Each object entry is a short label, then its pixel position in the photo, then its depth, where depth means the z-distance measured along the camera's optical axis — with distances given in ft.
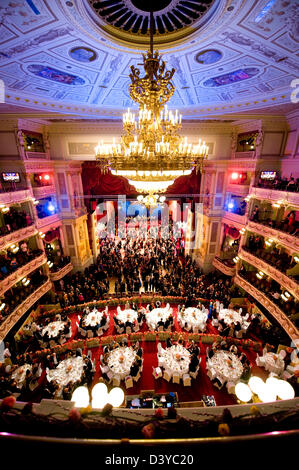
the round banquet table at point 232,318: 35.21
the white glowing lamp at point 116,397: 15.49
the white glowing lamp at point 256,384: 16.49
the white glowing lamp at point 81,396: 15.94
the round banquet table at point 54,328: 33.06
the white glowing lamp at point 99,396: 14.87
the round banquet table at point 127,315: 35.07
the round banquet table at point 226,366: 25.36
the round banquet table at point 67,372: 25.14
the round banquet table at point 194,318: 34.81
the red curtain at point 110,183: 46.88
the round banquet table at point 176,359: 26.32
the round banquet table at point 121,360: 26.27
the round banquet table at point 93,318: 34.63
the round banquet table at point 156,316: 35.14
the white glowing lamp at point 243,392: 17.29
